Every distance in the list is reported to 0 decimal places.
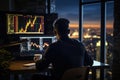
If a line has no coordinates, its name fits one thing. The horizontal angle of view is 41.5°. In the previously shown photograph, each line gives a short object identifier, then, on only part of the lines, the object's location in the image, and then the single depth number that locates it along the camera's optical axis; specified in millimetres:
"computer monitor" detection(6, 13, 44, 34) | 2538
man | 1626
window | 2844
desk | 1867
